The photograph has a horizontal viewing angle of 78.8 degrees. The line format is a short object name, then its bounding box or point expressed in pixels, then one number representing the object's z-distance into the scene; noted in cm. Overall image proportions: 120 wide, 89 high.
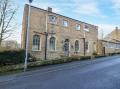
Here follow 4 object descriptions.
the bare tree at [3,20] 974
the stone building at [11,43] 1165
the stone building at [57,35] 1012
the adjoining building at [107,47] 1582
